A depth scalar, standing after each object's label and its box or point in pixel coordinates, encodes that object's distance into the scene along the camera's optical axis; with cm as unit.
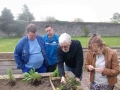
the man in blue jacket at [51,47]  204
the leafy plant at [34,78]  148
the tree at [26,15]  1568
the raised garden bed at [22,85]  144
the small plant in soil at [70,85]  118
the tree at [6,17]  1105
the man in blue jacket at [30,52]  166
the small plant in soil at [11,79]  150
